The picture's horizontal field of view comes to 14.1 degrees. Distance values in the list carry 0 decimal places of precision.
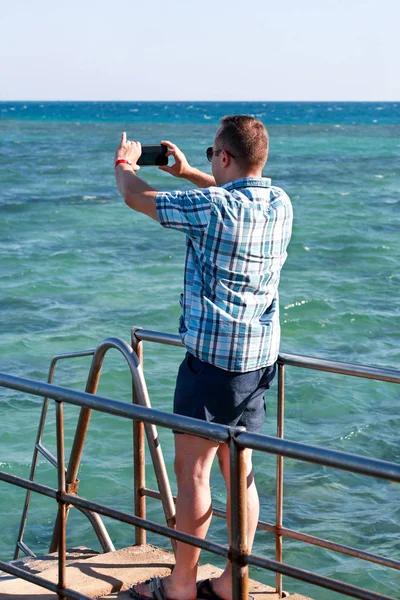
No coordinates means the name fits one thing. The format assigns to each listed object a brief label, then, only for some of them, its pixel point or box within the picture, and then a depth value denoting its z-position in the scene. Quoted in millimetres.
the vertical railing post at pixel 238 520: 3691
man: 4546
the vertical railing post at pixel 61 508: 4289
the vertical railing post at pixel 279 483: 5380
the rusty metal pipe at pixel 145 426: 5243
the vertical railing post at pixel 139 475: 5857
